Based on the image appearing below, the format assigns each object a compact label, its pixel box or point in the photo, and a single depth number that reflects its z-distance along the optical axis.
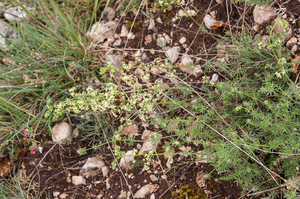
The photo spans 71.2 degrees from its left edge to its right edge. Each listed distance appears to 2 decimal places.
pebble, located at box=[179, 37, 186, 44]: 3.26
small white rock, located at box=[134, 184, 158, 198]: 2.84
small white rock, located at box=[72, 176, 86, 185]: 3.11
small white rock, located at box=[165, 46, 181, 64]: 3.21
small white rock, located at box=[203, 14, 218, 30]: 3.10
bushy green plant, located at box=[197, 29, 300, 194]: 2.11
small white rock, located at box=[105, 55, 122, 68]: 3.40
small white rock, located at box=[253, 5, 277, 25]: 2.77
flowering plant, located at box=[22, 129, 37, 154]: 3.19
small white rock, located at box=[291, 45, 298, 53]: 2.63
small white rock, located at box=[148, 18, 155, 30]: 3.40
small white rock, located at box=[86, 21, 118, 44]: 3.59
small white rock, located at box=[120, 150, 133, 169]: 3.01
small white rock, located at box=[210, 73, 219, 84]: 2.96
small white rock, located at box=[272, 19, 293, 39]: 2.64
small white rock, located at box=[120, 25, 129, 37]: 3.55
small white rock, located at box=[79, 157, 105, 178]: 3.07
